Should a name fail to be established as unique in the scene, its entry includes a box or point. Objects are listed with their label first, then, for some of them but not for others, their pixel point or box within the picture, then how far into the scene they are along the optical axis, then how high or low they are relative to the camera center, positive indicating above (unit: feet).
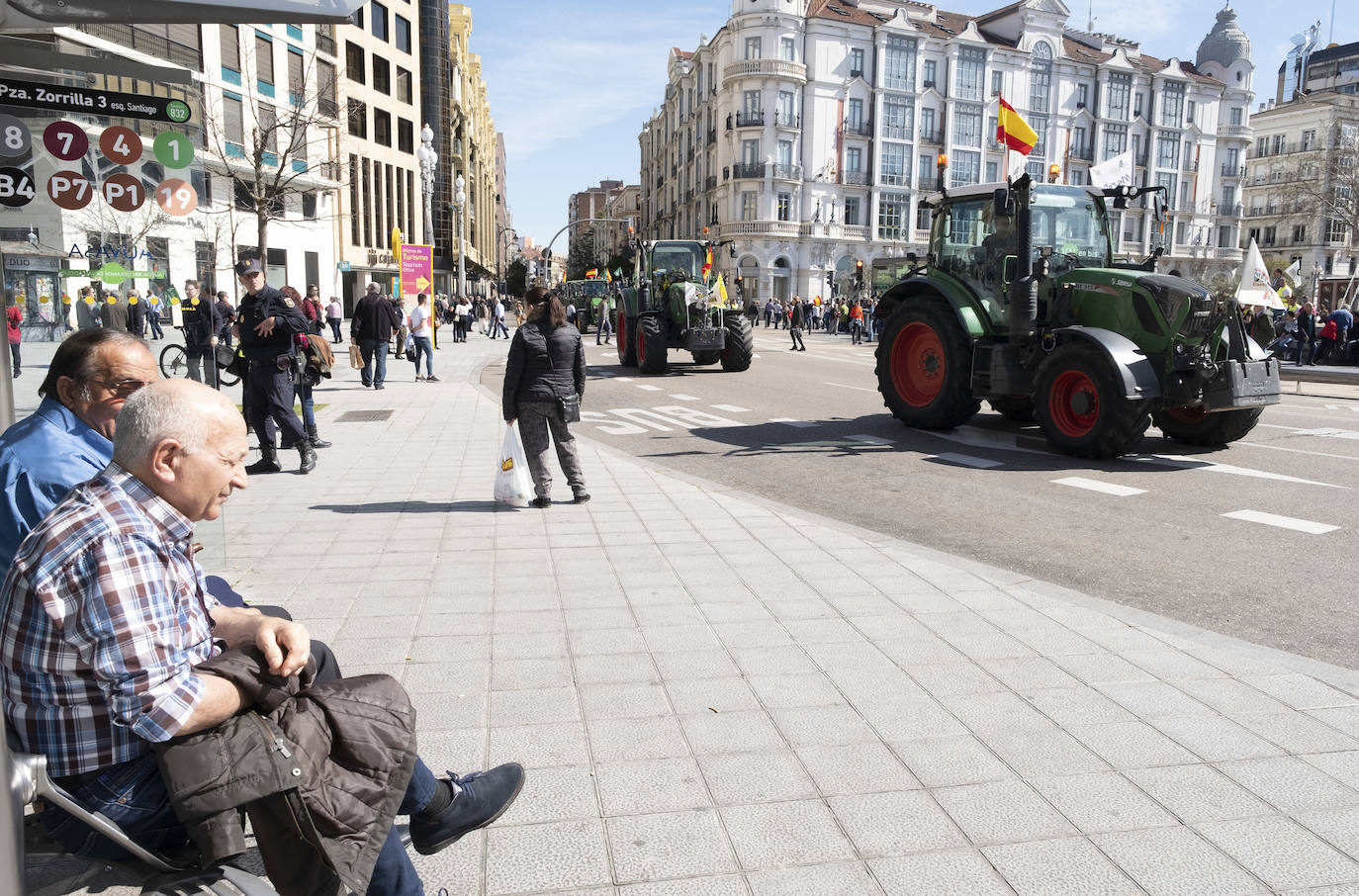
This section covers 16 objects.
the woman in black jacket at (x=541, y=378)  23.62 -1.53
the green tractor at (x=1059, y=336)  29.66 -0.40
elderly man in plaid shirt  5.92 -1.97
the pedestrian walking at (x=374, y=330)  51.55 -0.95
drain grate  42.19 -4.63
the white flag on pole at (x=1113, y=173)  36.04 +5.79
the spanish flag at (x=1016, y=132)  36.63 +7.45
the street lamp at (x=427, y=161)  95.20 +15.74
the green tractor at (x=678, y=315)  65.46 +0.25
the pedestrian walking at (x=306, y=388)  31.10 -2.56
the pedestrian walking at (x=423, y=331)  59.67 -1.05
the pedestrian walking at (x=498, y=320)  116.14 -0.57
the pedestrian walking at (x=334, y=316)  104.54 -0.35
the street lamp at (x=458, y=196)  217.56 +28.30
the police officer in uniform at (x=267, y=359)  28.48 -1.40
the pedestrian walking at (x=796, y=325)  96.78 -0.53
